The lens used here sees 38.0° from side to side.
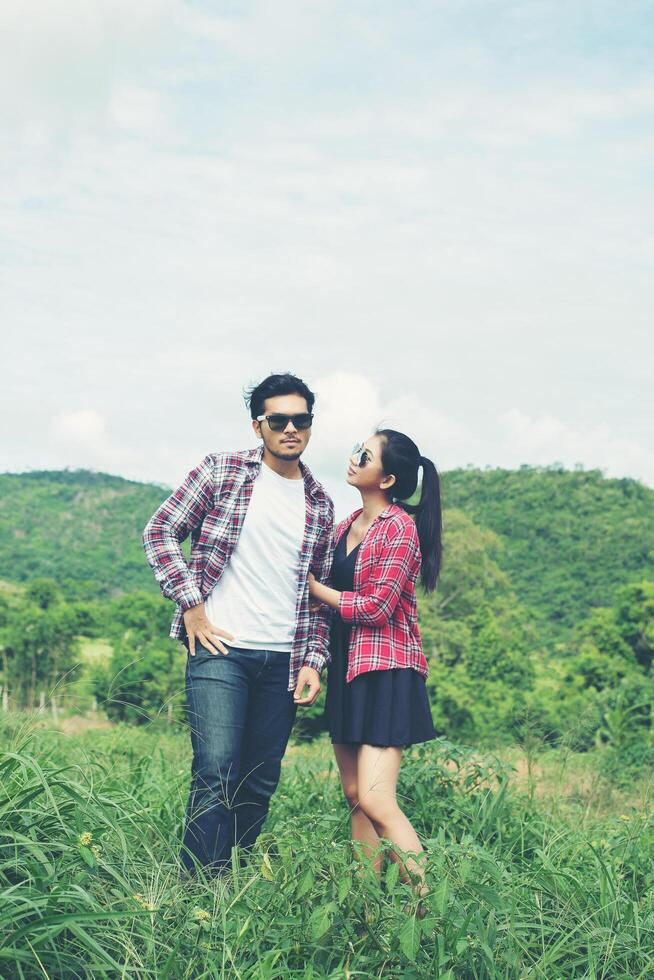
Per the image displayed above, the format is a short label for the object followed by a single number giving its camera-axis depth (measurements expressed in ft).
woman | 10.73
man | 10.71
